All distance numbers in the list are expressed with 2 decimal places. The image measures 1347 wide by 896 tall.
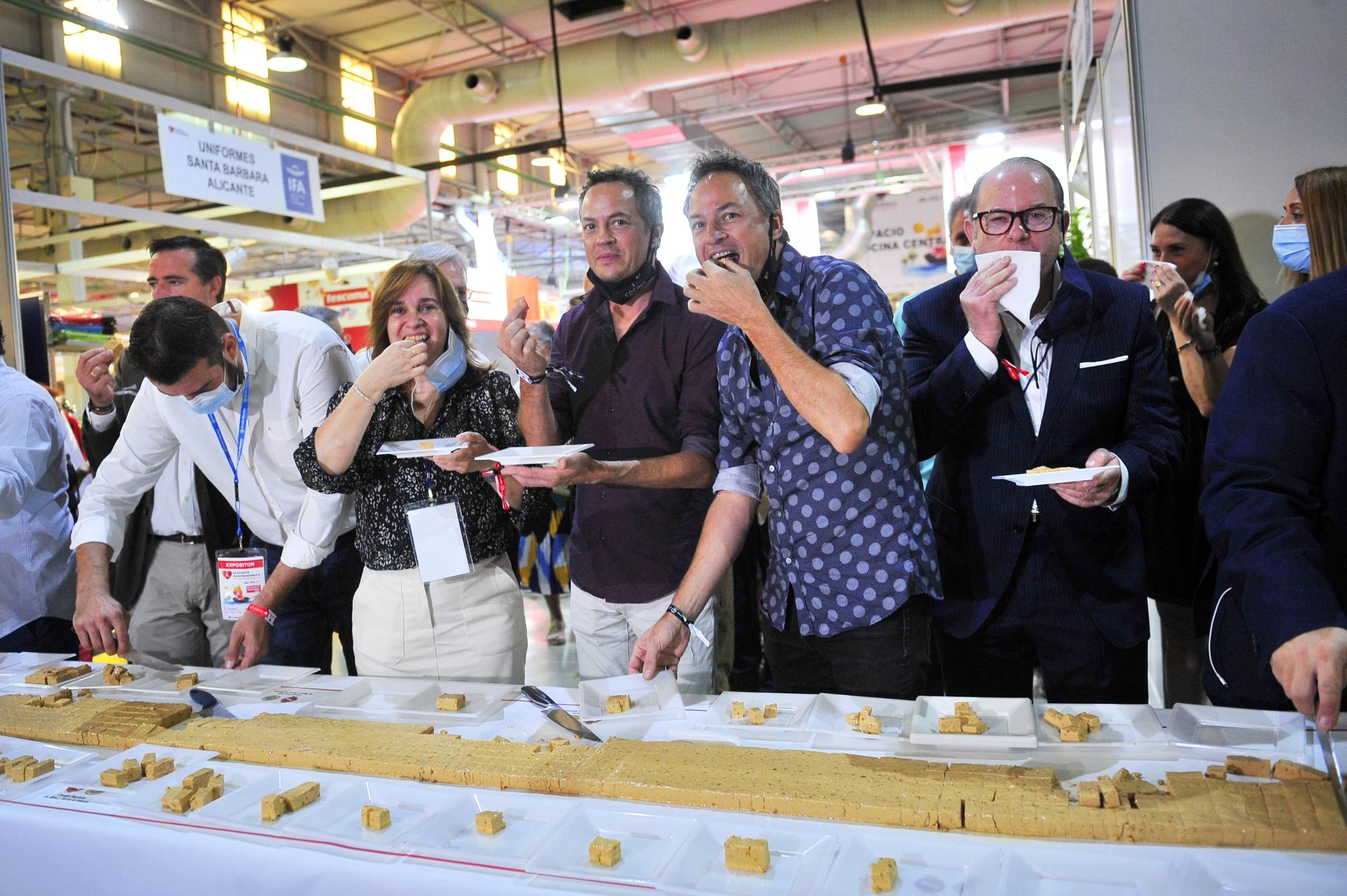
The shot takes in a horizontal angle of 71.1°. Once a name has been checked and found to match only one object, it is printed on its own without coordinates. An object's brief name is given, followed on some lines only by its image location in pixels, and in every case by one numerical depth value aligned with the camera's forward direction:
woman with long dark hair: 2.27
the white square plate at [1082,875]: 0.96
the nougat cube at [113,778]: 1.35
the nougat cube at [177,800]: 1.25
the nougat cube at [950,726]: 1.34
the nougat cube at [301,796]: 1.24
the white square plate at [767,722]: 1.42
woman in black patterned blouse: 2.09
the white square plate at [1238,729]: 1.27
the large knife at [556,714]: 1.49
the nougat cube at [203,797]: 1.26
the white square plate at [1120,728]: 1.32
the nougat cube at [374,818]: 1.18
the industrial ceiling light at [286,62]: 7.71
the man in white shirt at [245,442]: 2.21
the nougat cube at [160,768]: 1.38
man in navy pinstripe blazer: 1.78
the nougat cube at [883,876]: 0.97
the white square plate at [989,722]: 1.29
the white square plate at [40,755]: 1.41
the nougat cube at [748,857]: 1.03
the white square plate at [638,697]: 1.56
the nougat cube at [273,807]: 1.21
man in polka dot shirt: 1.67
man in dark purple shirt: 2.15
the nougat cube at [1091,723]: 1.34
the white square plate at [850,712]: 1.43
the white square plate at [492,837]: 1.11
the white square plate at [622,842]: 1.05
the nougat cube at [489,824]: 1.15
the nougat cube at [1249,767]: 1.16
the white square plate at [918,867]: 0.99
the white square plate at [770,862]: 1.01
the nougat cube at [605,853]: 1.05
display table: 0.99
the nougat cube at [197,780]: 1.29
